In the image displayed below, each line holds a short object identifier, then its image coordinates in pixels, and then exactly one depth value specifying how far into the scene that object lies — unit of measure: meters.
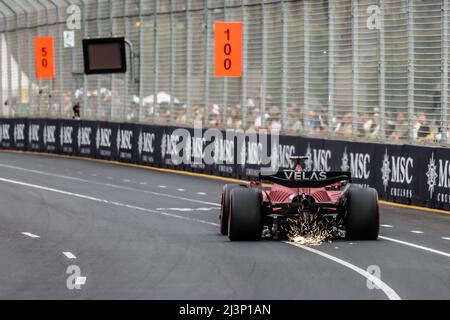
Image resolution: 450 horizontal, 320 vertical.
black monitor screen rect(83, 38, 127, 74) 43.31
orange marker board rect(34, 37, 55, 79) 47.38
